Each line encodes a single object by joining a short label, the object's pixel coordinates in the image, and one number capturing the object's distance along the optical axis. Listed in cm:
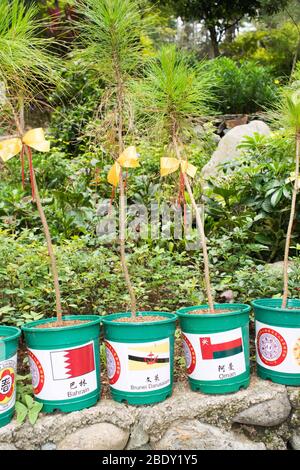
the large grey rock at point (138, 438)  182
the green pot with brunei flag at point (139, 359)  183
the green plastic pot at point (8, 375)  174
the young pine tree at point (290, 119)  212
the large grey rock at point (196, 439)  179
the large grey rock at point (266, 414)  188
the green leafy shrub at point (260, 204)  327
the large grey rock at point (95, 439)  176
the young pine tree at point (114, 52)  197
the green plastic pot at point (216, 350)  189
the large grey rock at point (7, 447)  172
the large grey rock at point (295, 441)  193
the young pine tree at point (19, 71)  183
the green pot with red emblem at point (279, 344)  195
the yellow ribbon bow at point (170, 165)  207
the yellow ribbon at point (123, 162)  196
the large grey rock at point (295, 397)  194
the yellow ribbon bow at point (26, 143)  183
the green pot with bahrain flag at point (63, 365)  178
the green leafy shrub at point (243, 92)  756
